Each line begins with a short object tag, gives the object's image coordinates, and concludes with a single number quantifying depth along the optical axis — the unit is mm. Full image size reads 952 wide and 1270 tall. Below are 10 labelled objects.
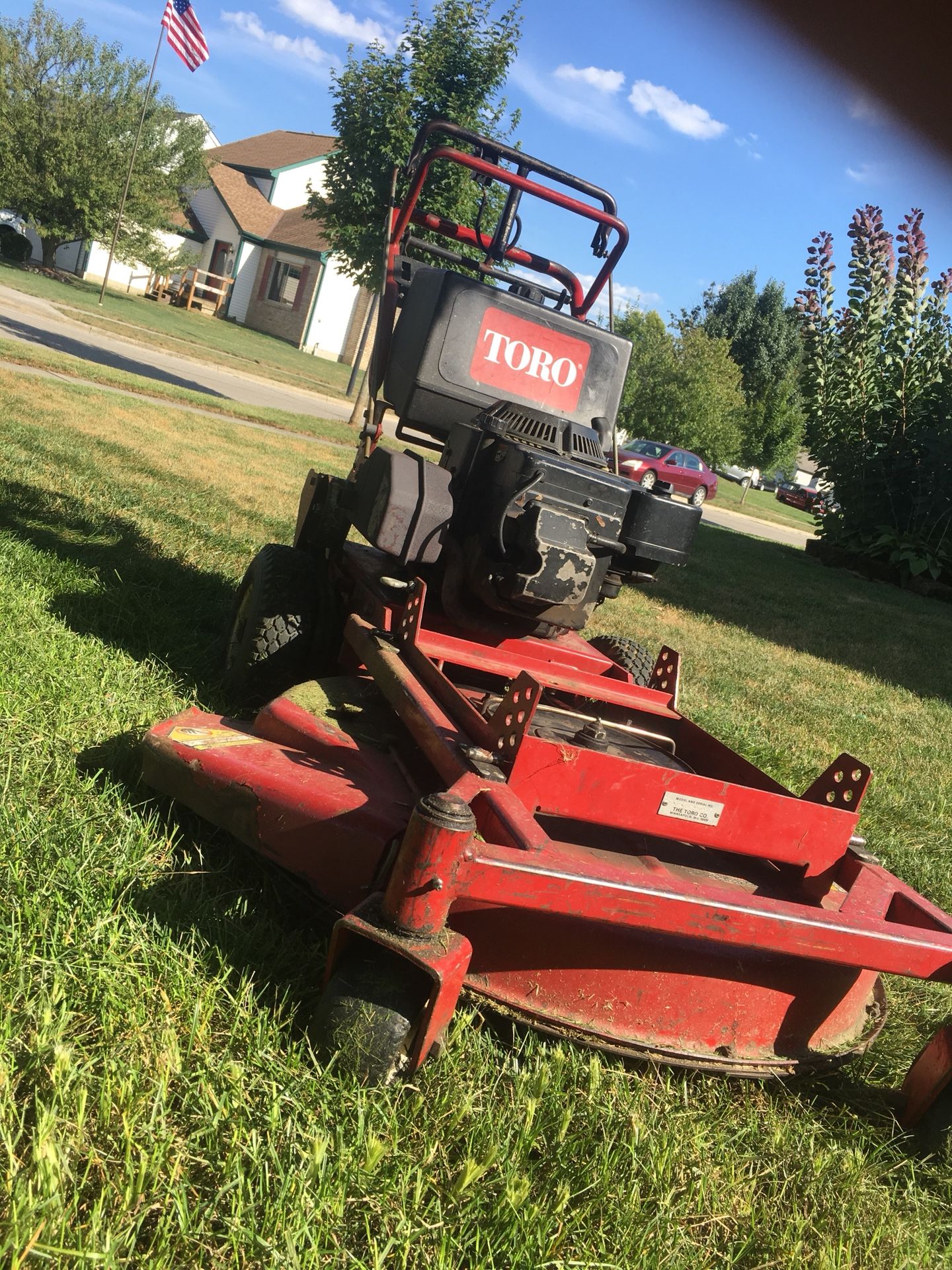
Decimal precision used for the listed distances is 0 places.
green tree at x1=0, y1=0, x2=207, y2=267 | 27625
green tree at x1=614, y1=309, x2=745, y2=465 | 33250
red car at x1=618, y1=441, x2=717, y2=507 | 27236
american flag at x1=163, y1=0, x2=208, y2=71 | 22547
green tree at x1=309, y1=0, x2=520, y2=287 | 14766
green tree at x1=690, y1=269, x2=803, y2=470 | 49938
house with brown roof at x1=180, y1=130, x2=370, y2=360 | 40750
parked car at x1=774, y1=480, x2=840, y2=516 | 17312
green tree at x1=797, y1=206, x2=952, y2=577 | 15375
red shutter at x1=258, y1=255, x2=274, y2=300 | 41938
